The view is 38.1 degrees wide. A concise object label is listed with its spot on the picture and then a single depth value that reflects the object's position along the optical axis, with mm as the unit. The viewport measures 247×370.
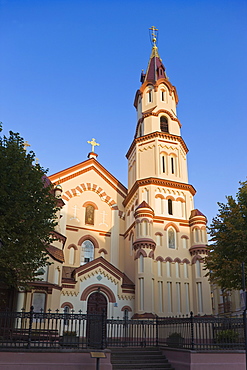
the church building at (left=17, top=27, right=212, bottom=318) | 27422
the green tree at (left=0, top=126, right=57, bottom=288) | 15359
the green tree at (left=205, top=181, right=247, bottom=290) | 18562
